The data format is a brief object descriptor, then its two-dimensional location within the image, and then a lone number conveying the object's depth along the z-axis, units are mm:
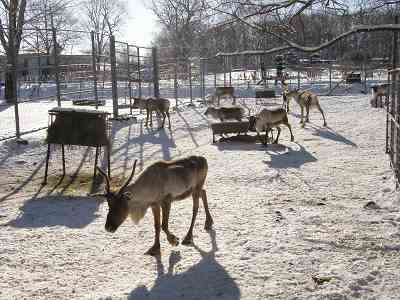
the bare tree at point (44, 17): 16764
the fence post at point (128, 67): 17828
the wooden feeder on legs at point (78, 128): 8328
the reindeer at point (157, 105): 15438
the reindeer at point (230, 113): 14914
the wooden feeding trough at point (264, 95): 22816
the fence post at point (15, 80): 11555
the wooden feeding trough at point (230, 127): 12469
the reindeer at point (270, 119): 12336
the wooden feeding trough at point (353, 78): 30125
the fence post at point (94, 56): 14884
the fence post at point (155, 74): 19656
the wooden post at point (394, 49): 9267
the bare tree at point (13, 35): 11773
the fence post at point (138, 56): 18609
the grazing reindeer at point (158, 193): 5023
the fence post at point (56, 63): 12724
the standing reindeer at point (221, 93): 21792
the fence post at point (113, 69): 15797
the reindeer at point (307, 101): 15461
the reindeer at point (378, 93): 17844
